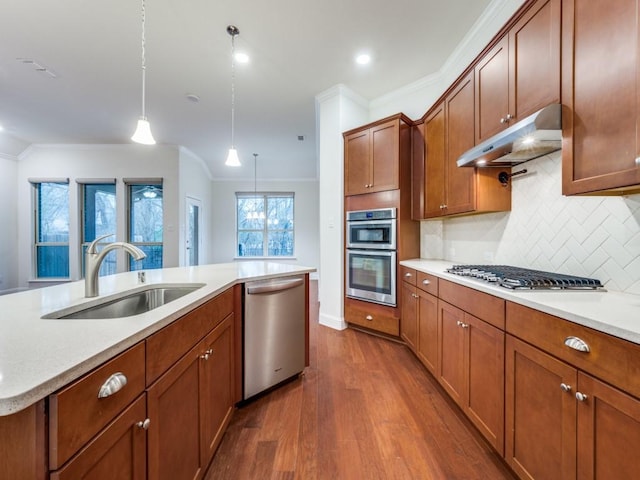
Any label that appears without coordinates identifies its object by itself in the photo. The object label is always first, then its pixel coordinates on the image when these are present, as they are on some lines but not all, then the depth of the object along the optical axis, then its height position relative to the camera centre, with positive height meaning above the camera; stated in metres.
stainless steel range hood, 1.25 +0.55
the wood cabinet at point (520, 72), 1.33 +0.98
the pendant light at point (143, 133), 1.94 +0.77
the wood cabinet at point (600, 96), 0.99 +0.58
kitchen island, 0.50 -0.37
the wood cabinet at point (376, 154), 2.86 +0.95
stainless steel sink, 1.08 -0.32
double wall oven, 2.86 -0.19
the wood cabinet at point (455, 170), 2.06 +0.62
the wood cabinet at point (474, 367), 1.30 -0.74
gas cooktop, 1.26 -0.21
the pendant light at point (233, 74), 2.43 +1.90
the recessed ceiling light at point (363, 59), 2.78 +1.91
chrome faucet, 1.18 -0.11
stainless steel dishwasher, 1.78 -0.67
